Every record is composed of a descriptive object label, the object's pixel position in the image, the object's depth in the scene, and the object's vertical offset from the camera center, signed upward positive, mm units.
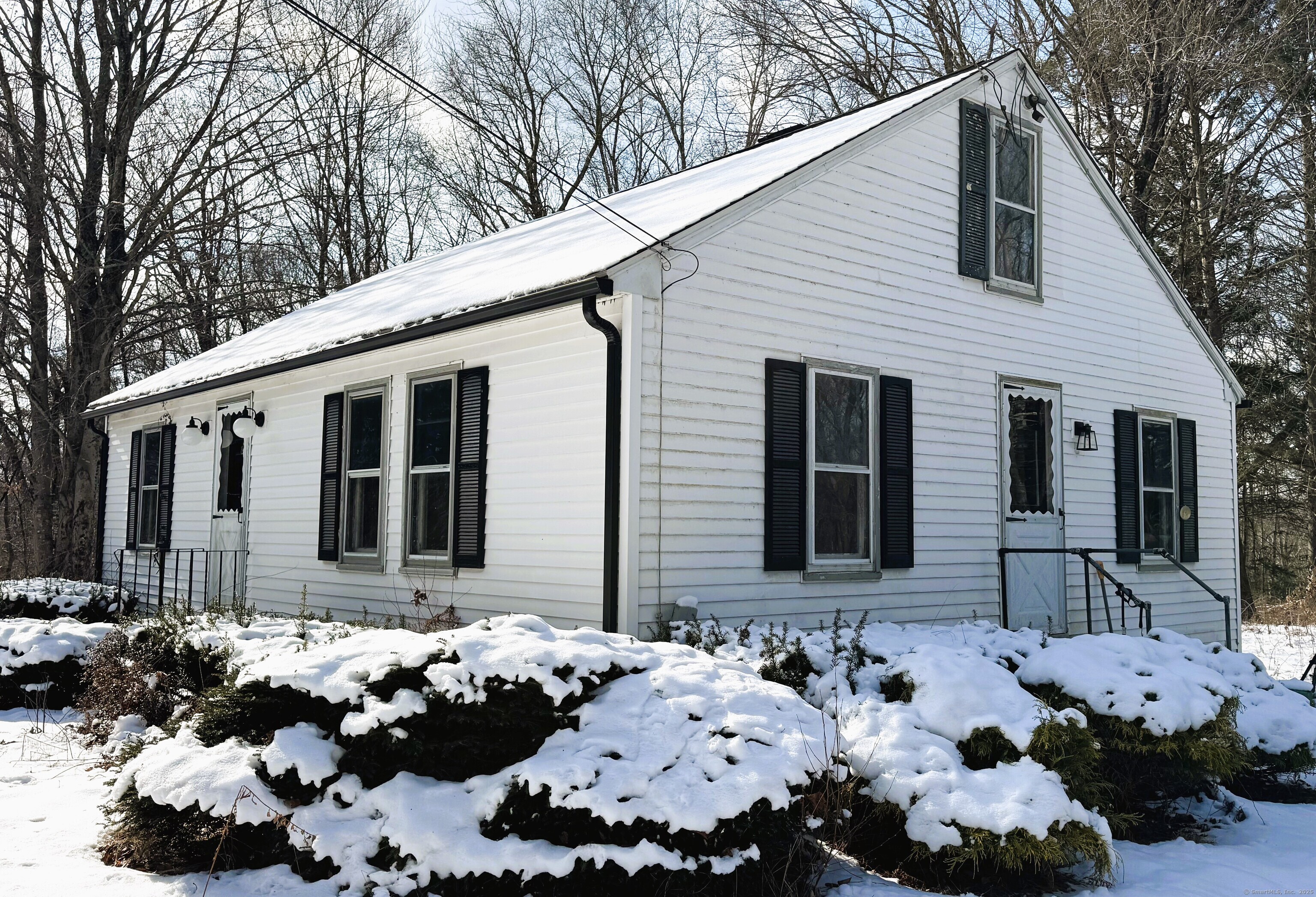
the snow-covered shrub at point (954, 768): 4449 -1151
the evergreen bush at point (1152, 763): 5402 -1308
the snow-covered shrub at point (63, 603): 10930 -1065
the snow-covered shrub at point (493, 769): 3947 -1056
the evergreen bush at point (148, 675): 6359 -1102
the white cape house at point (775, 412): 7320 +828
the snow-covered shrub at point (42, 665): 8719 -1361
